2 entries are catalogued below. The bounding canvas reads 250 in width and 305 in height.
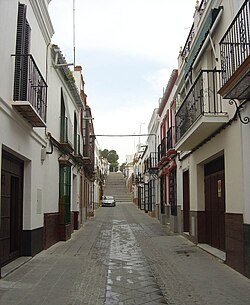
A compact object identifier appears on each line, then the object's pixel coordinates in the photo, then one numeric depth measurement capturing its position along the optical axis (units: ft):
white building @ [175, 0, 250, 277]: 27.20
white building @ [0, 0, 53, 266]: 27.48
